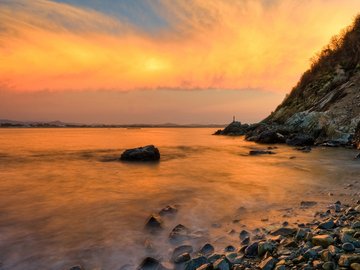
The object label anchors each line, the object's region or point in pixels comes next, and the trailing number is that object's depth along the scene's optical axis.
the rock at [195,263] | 4.56
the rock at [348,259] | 3.88
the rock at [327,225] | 5.44
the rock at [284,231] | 5.42
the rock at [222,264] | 4.34
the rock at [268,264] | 4.19
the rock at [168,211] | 7.45
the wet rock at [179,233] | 5.79
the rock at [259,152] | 22.64
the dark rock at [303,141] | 28.09
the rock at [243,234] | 5.67
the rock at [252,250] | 4.77
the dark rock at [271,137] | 32.34
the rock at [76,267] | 4.58
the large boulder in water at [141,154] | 18.80
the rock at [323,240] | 4.55
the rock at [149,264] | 4.67
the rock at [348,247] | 4.25
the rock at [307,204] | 7.69
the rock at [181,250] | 5.07
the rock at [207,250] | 5.08
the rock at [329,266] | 3.88
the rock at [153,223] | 6.42
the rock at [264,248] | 4.69
